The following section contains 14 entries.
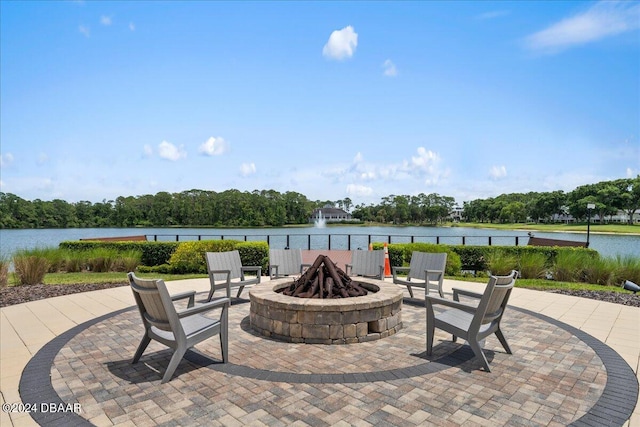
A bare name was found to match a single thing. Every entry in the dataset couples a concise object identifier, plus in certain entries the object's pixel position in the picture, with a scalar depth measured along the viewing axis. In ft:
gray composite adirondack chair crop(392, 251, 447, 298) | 22.27
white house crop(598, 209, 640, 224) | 221.93
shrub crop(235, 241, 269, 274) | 39.60
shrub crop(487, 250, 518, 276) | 36.01
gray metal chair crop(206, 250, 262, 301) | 22.07
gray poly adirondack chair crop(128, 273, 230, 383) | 11.29
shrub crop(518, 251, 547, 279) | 36.29
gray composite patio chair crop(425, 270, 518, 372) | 12.14
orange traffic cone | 36.35
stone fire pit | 15.03
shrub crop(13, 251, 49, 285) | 30.45
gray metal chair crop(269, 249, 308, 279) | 26.58
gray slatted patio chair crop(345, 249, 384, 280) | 25.41
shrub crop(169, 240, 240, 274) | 39.11
